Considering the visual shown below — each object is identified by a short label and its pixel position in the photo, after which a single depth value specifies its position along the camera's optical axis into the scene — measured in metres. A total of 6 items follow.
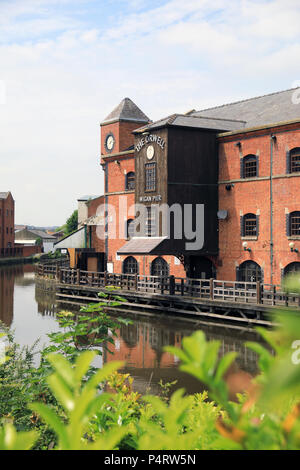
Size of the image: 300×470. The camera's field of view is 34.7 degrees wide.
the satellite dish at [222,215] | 28.02
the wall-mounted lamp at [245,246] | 26.78
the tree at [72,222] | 82.62
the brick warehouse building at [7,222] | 81.94
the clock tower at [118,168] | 34.41
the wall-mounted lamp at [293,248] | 24.45
